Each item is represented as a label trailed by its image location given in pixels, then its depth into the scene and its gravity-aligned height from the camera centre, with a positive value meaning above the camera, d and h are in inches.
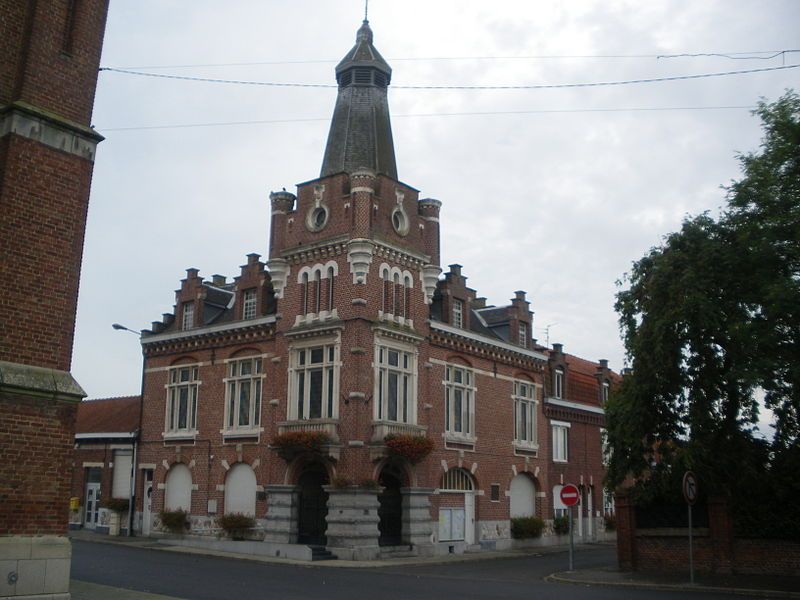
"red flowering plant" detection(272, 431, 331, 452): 1242.6 +69.3
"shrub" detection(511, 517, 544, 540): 1551.4 -62.4
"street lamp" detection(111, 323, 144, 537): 1557.6 -20.5
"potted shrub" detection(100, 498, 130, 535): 1568.7 -46.7
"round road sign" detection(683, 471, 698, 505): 892.6 +7.3
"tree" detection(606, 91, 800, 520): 862.5 +177.3
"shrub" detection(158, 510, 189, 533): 1465.3 -59.5
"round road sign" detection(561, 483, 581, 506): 1074.7 -3.0
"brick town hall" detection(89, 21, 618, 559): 1283.2 +172.2
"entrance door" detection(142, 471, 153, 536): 1544.0 -32.7
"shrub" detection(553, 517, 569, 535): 1665.8 -61.6
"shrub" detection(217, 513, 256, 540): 1362.0 -58.8
